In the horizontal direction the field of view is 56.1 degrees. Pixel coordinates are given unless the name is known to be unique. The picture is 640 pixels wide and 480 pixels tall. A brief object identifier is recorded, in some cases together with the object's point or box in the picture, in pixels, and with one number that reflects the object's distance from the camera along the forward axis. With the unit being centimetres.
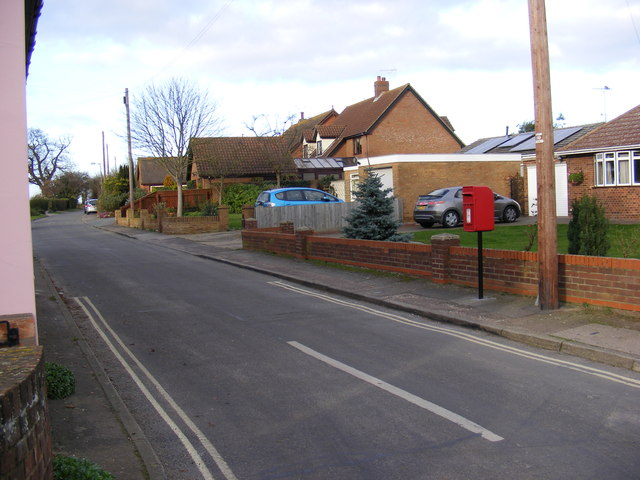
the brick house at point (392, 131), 4556
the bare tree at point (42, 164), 9038
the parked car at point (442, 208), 2286
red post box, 1024
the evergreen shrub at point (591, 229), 1055
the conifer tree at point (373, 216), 1608
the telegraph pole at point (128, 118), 3547
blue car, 2545
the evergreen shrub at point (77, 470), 388
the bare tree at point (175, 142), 3431
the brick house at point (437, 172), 2727
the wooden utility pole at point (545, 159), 919
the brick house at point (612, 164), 2284
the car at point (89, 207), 6550
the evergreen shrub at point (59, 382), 586
